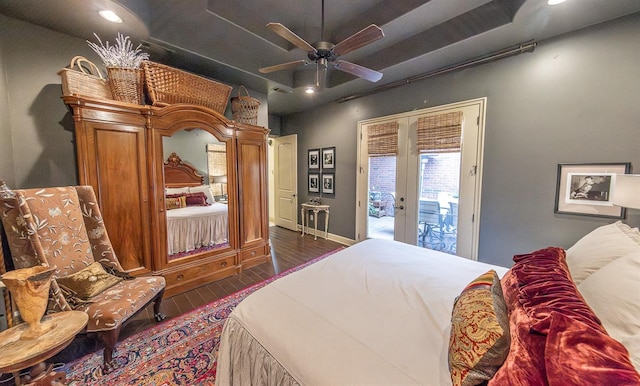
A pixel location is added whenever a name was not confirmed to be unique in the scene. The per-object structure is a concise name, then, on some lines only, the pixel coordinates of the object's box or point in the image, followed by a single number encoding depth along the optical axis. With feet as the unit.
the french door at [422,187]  9.50
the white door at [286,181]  17.54
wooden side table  3.59
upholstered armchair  5.06
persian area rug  5.04
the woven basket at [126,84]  6.93
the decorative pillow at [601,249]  3.51
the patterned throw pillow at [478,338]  2.46
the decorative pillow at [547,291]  2.34
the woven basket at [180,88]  7.51
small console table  15.29
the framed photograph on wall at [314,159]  15.79
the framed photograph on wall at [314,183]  16.03
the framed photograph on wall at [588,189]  6.87
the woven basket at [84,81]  6.25
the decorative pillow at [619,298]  2.36
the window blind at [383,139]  11.62
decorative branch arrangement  6.88
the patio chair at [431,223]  10.67
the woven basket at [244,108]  10.04
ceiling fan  5.42
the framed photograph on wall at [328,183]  15.05
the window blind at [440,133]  9.68
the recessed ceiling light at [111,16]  6.26
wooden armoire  6.72
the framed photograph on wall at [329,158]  14.80
